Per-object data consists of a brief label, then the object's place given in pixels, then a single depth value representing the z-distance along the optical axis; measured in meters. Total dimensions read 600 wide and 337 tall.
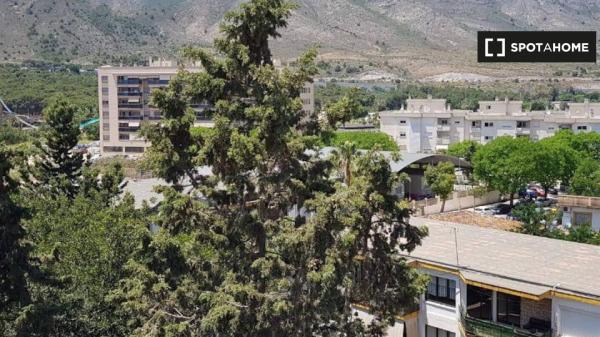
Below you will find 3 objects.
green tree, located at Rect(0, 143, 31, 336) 15.69
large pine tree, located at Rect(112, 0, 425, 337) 12.71
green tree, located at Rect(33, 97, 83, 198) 31.62
